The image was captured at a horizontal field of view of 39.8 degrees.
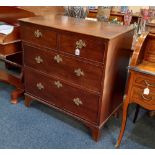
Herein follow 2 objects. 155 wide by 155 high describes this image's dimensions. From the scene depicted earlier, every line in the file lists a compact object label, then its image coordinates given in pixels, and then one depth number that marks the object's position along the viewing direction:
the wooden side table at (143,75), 1.37
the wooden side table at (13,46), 2.00
